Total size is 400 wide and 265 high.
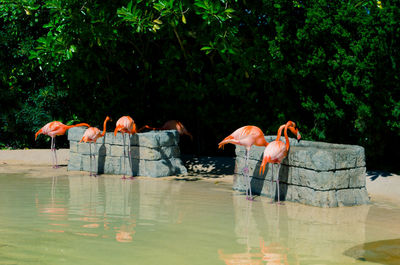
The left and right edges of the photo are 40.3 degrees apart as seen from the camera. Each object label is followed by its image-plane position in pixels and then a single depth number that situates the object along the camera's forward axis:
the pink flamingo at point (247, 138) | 8.55
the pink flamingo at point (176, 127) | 12.73
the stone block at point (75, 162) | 11.79
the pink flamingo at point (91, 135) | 10.78
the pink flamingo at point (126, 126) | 10.54
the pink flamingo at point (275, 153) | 7.85
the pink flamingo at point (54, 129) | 11.84
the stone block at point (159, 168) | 10.91
